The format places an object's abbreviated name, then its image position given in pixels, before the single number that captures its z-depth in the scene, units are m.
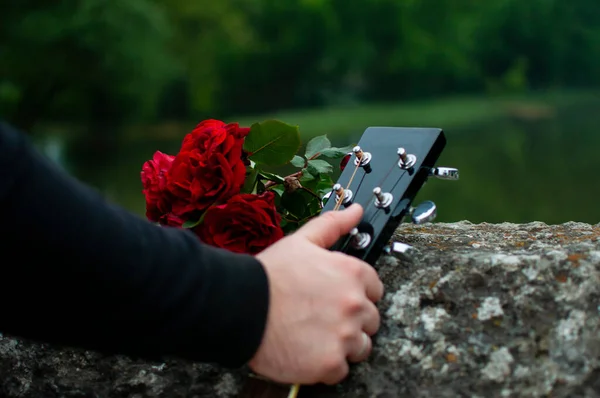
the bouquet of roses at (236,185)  1.02
